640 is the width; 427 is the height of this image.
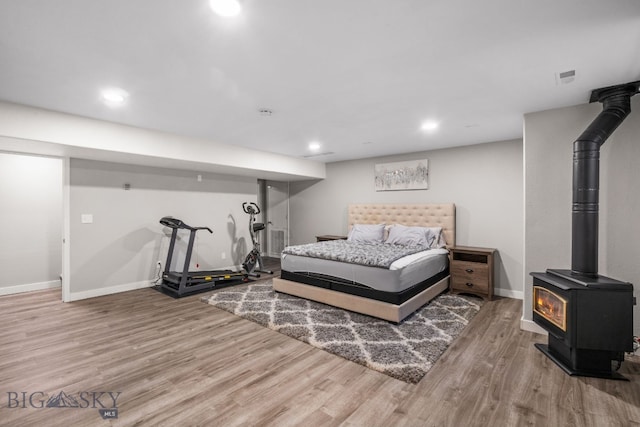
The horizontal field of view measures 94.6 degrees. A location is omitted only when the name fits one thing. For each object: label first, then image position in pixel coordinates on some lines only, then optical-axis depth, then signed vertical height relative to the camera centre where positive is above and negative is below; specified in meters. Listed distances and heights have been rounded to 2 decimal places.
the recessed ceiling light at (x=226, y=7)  1.55 +1.11
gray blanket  3.65 -0.54
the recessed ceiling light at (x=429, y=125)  3.69 +1.15
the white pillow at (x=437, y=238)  4.90 -0.41
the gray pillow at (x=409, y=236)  4.88 -0.39
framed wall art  5.41 +0.74
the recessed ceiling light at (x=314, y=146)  4.87 +1.16
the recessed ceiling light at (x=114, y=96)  2.75 +1.14
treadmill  4.62 -1.08
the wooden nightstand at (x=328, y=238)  6.26 -0.52
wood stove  2.33 -0.66
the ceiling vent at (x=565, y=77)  2.35 +1.12
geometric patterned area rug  2.61 -1.27
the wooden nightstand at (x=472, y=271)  4.30 -0.85
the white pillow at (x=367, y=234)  5.46 -0.38
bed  3.47 -0.79
